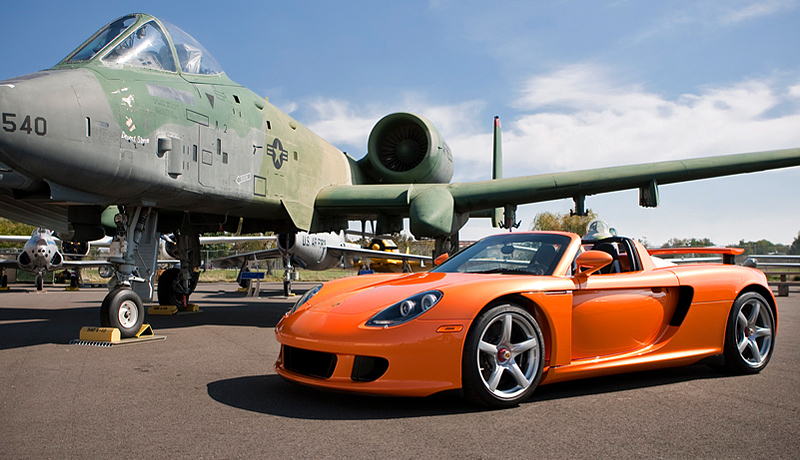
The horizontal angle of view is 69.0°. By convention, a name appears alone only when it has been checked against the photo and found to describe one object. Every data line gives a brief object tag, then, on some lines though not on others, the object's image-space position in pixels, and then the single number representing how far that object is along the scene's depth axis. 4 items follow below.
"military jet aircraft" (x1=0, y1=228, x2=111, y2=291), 22.33
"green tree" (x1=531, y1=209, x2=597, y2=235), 55.25
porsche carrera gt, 3.42
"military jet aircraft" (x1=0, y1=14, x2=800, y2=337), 6.20
